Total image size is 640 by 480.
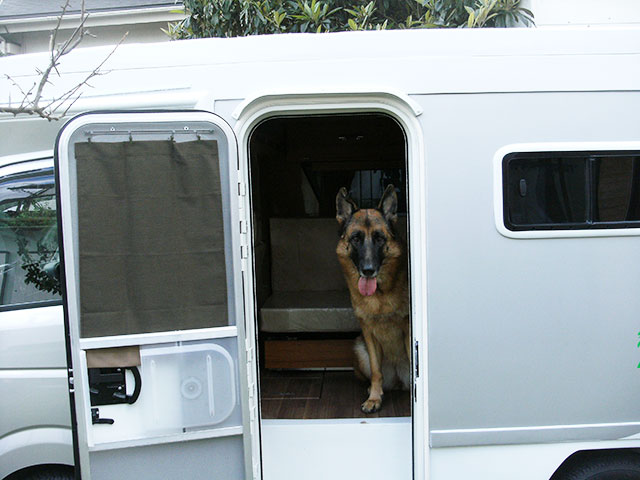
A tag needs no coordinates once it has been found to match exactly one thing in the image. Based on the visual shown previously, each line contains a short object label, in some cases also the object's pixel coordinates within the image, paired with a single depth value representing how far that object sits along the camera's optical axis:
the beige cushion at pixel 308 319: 4.62
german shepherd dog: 3.78
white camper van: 2.44
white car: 2.77
